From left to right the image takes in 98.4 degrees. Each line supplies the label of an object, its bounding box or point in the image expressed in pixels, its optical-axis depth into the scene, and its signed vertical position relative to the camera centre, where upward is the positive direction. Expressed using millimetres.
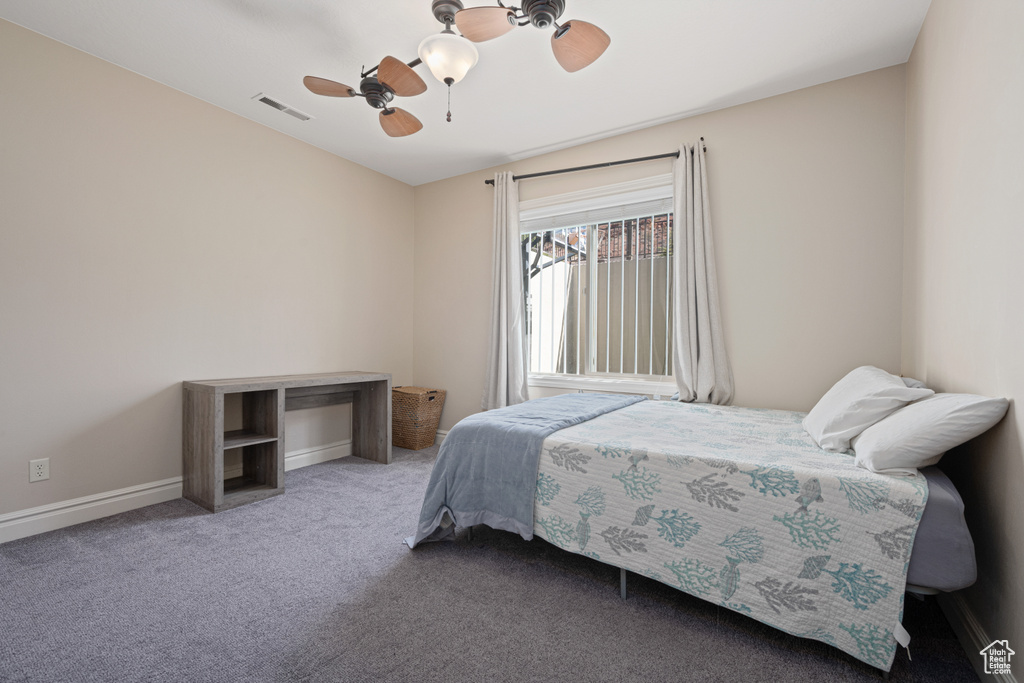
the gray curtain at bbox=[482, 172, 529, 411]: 3727 +263
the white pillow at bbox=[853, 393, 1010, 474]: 1246 -257
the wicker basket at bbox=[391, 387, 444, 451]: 3947 -677
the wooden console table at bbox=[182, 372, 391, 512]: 2535 -582
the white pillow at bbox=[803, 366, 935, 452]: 1600 -244
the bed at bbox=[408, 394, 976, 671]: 1214 -569
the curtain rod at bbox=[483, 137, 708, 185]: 3128 +1384
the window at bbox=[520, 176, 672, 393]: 3322 +494
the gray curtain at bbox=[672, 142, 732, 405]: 2904 +312
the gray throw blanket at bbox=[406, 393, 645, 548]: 1864 -588
